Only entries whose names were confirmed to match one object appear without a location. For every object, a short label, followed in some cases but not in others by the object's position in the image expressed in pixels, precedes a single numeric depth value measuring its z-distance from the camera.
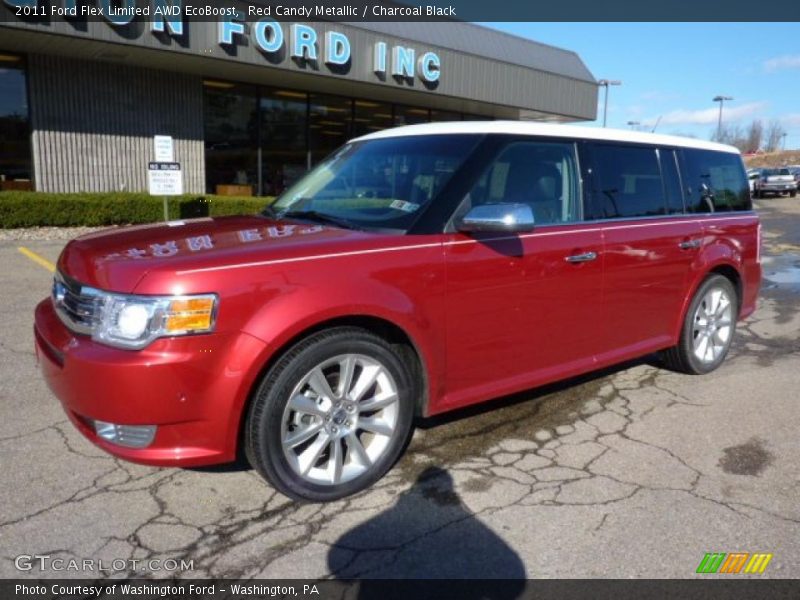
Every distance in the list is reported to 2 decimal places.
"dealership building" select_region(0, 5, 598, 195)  13.02
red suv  2.71
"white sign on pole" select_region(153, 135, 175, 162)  10.22
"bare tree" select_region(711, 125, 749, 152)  104.88
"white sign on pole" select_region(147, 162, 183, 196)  10.11
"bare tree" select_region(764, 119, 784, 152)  123.93
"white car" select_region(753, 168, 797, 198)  35.06
